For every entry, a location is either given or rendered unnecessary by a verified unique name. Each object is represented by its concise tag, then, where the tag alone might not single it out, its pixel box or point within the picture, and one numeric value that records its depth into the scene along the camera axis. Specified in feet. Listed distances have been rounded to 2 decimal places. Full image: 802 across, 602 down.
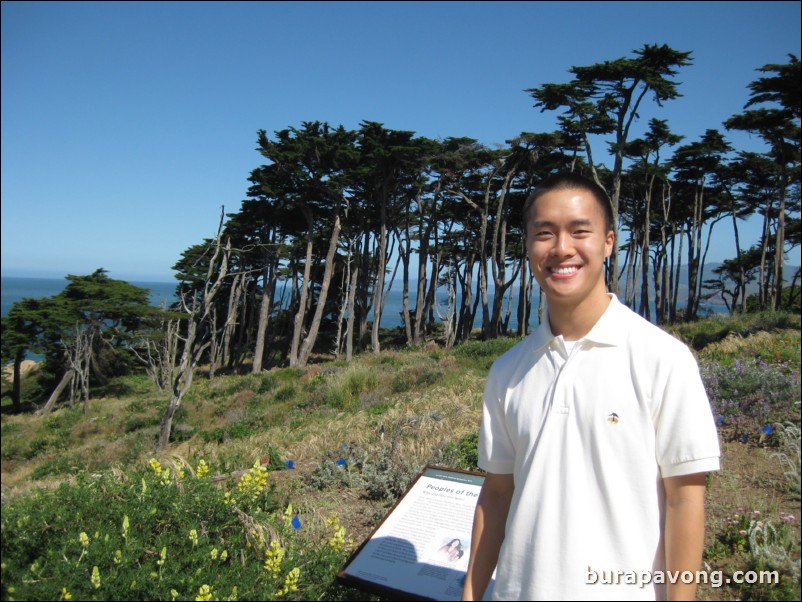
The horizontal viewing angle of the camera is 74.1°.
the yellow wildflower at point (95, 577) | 7.77
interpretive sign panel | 8.41
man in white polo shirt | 4.88
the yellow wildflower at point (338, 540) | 10.67
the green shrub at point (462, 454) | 16.12
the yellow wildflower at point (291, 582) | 9.22
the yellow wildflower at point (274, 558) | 9.37
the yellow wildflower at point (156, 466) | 12.06
